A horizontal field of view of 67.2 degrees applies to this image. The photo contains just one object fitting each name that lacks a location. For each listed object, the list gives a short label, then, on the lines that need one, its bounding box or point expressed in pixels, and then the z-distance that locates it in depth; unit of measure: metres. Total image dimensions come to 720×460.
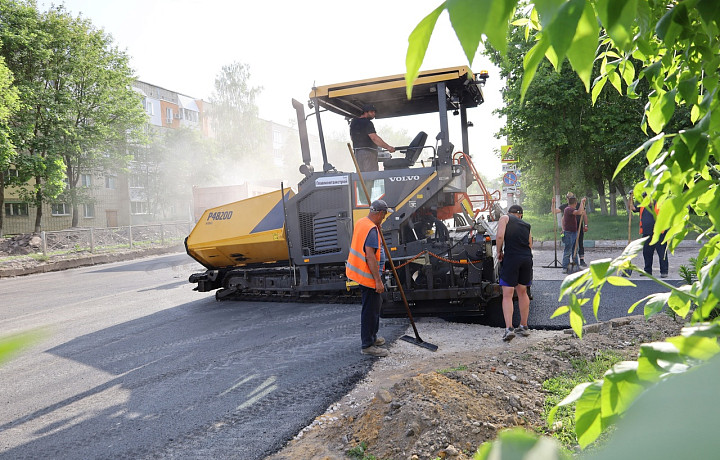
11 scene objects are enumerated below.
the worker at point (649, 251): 9.41
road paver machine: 7.02
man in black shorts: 6.34
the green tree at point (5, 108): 17.61
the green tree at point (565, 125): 18.06
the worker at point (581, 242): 11.64
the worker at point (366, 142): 7.98
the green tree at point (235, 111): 50.66
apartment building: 32.19
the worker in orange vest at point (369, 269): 5.80
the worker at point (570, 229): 11.16
